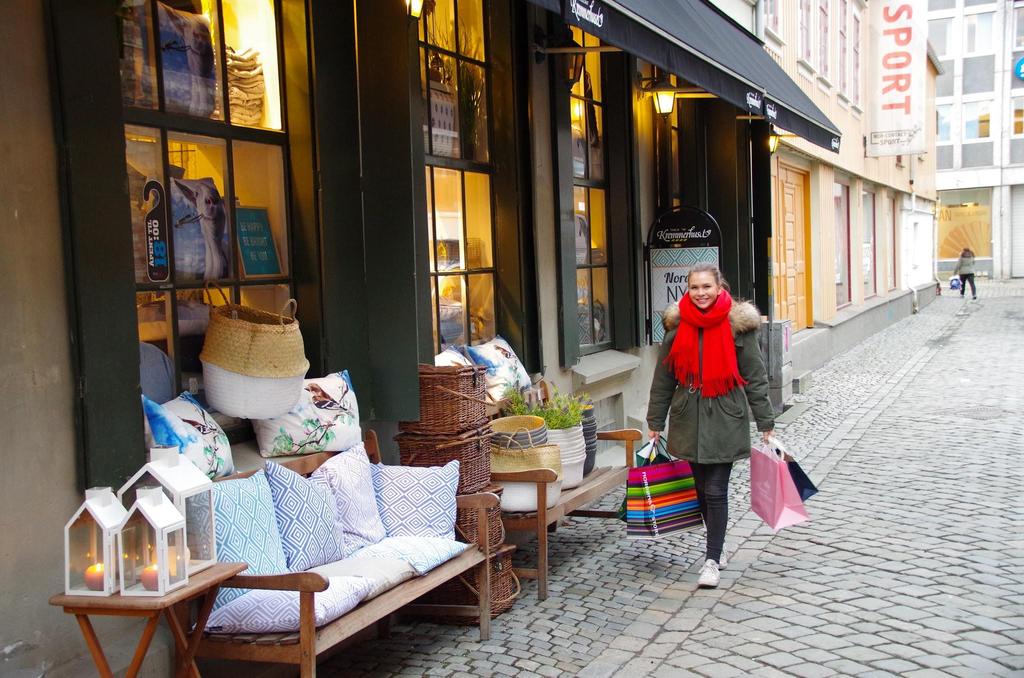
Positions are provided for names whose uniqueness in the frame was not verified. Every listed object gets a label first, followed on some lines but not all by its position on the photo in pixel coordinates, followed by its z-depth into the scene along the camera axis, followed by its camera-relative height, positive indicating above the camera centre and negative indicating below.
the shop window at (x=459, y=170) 6.54 +0.53
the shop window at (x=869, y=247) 25.00 -0.19
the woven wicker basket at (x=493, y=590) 5.09 -1.63
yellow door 15.92 -0.16
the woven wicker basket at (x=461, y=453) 5.22 -0.97
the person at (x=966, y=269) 33.00 -1.05
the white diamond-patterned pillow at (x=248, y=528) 3.88 -0.98
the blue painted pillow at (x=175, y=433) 4.00 -0.64
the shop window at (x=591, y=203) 8.74 +0.38
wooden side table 3.13 -1.00
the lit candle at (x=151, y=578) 3.22 -0.94
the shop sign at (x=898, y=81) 22.41 +3.29
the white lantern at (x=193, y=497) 3.46 -0.76
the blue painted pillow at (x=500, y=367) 6.59 -0.72
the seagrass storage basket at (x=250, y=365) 4.39 -0.43
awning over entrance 5.20 +1.20
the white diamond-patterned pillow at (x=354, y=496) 4.62 -1.04
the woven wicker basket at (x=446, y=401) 5.26 -0.72
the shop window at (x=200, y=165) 4.33 +0.43
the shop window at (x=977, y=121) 43.72 +4.63
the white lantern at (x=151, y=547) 3.21 -0.85
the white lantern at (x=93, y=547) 3.21 -0.84
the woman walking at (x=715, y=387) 5.72 -0.77
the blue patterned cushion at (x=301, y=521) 4.22 -1.04
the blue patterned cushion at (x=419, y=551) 4.47 -1.25
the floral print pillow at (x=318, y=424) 4.71 -0.73
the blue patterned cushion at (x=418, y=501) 4.86 -1.12
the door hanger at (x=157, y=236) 4.34 +0.12
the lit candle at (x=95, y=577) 3.24 -0.93
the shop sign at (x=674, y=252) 9.38 -0.06
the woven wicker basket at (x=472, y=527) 5.06 -1.29
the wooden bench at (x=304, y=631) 3.55 -1.30
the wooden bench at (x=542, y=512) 5.44 -1.38
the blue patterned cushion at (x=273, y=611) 3.71 -1.22
